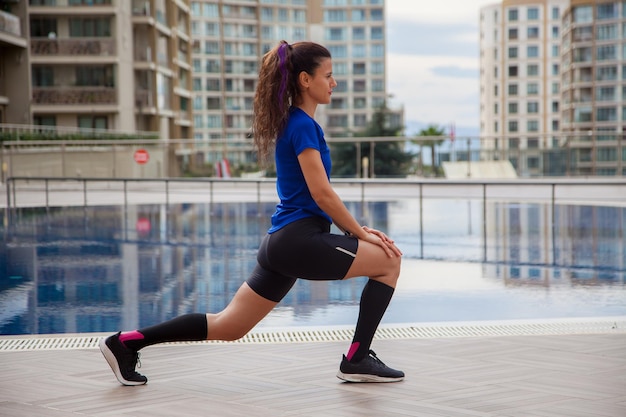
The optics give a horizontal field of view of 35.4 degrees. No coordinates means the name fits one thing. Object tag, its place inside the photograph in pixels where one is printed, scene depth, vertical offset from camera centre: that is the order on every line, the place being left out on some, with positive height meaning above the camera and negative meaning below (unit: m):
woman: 4.37 -0.33
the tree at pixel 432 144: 28.45 +0.72
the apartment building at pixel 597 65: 101.00 +10.57
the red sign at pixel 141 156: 30.28 +0.53
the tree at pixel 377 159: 27.84 +0.32
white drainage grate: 5.71 -0.98
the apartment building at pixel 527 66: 128.75 +13.50
